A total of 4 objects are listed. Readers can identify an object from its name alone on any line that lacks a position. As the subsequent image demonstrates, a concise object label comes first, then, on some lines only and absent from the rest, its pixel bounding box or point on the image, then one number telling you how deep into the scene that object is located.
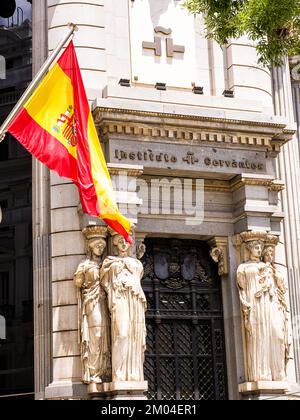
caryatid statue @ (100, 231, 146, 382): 20.62
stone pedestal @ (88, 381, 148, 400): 20.25
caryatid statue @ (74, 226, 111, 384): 20.72
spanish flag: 17.91
